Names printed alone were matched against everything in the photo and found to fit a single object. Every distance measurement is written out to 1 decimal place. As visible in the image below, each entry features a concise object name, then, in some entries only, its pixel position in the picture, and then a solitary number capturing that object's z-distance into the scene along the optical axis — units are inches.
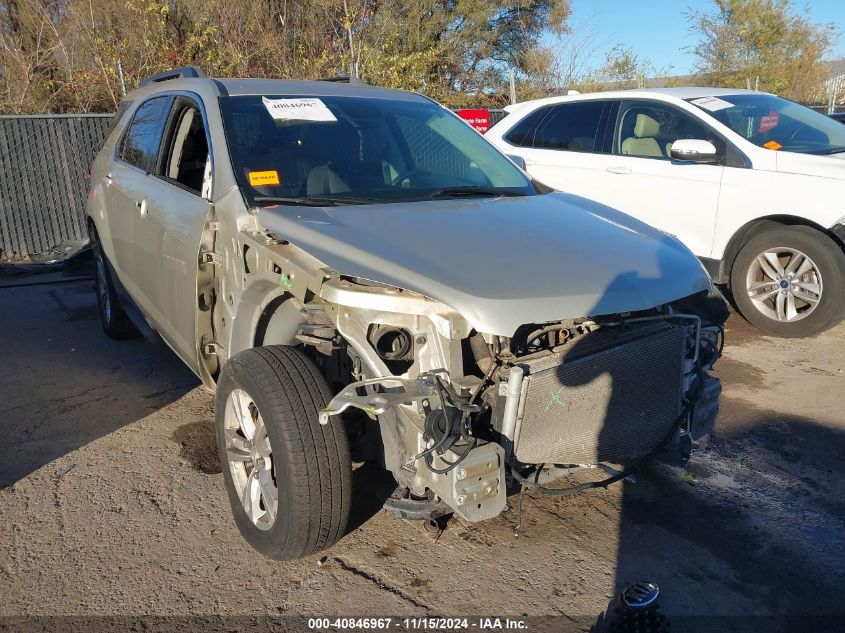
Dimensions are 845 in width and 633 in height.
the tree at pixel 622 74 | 717.9
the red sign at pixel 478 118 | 398.3
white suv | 218.8
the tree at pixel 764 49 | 878.4
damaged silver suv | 99.2
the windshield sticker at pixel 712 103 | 247.6
